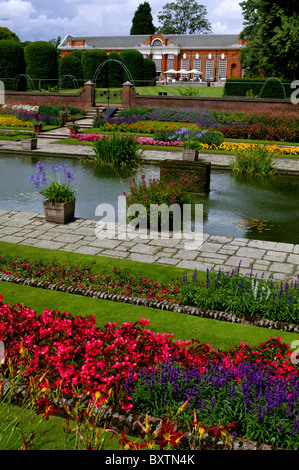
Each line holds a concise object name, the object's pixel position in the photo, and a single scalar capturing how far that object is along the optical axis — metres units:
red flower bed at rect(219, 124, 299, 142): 20.55
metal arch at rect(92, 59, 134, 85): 36.46
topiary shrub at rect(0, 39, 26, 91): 33.59
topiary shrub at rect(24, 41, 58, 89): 33.69
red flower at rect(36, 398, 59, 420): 3.51
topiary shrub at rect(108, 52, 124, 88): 39.31
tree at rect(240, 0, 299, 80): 29.22
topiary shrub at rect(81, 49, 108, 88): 37.41
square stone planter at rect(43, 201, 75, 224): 9.47
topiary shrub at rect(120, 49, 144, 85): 40.25
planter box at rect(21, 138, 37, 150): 18.22
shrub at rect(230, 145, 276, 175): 14.78
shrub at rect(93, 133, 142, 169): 15.84
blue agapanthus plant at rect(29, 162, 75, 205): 9.61
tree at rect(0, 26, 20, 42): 54.40
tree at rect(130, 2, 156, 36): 61.34
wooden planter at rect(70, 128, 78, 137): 21.16
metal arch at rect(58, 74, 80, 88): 37.93
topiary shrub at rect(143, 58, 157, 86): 44.28
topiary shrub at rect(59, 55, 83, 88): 37.69
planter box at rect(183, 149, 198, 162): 15.59
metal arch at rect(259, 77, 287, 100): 28.98
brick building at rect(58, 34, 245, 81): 56.69
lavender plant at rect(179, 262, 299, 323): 5.84
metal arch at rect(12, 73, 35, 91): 33.48
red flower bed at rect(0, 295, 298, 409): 4.11
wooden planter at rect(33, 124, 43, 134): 22.14
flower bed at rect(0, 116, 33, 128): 24.43
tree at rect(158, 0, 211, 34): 72.31
